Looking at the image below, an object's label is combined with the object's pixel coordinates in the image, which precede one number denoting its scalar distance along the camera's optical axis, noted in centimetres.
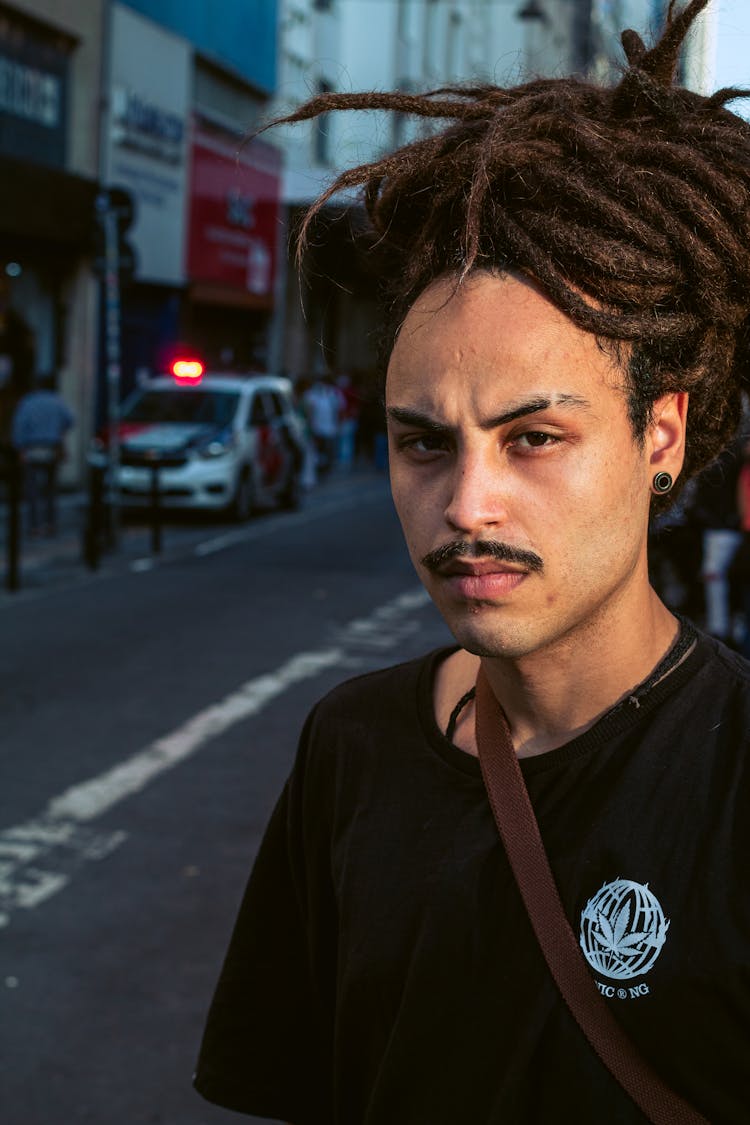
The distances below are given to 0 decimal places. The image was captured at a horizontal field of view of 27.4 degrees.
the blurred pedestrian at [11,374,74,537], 1717
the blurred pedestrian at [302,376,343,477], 2922
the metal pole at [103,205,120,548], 1570
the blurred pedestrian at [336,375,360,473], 3316
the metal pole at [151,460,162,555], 1625
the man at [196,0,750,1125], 159
